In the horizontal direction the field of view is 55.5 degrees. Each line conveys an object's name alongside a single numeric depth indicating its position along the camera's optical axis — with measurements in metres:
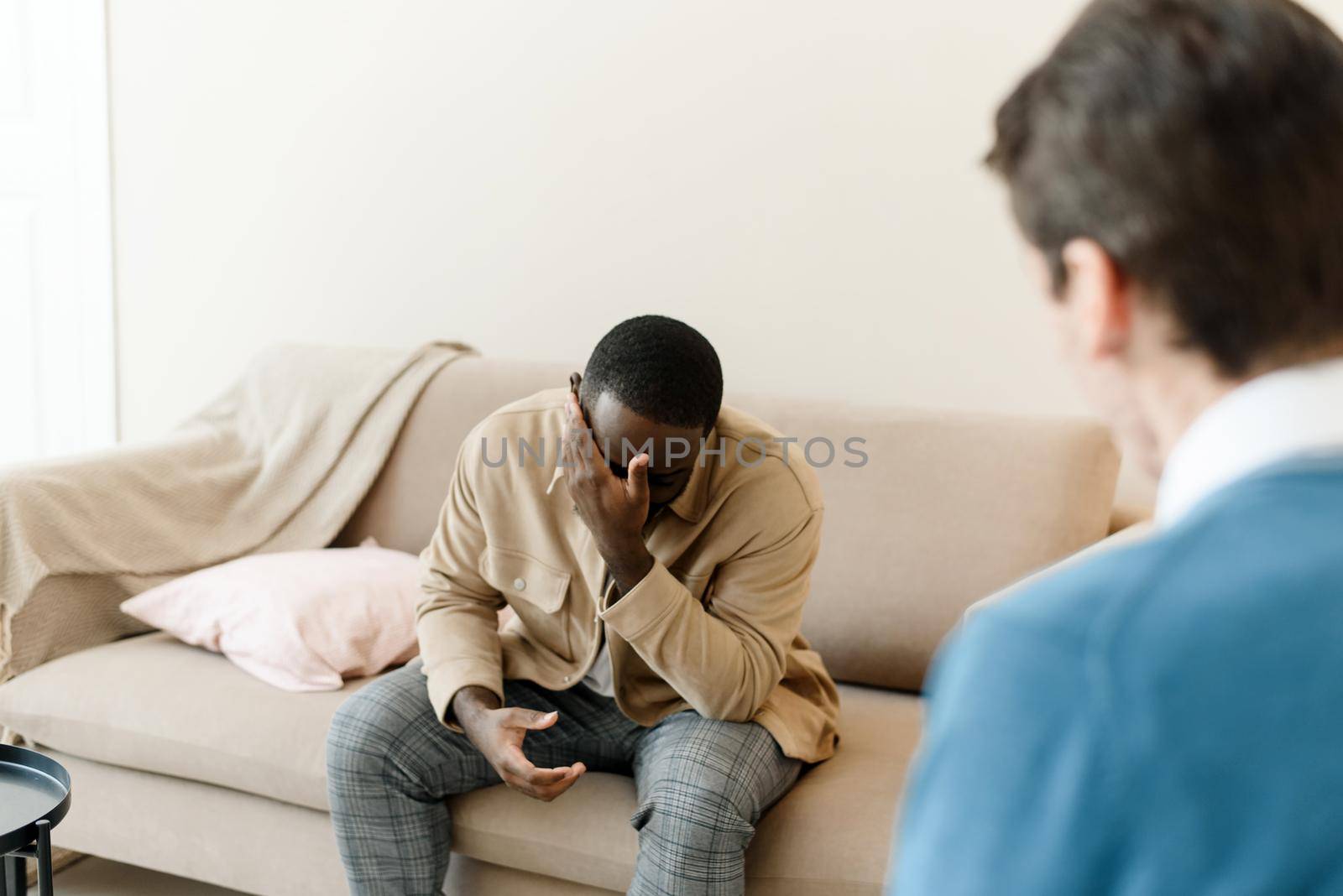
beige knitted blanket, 2.14
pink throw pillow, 2.02
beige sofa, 1.71
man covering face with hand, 1.53
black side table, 1.44
